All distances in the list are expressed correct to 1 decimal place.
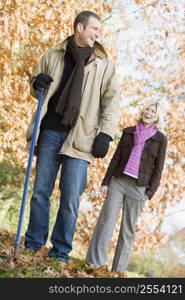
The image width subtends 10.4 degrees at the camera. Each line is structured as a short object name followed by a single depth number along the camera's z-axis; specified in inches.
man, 270.5
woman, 318.3
